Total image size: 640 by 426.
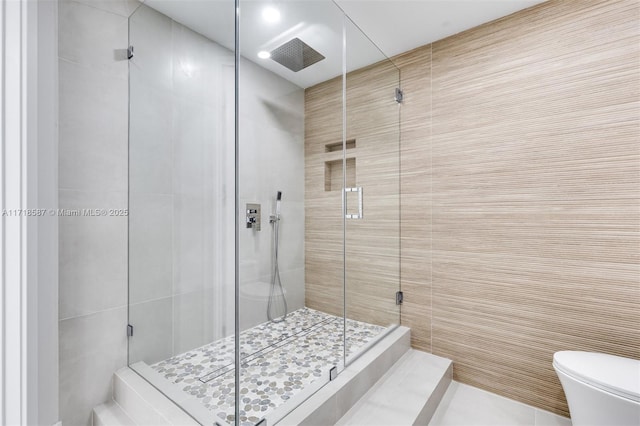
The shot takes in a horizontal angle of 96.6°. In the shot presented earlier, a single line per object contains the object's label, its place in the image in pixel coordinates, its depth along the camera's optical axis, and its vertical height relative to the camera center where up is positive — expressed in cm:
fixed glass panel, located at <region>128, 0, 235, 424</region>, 113 +4
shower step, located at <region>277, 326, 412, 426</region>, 116 -83
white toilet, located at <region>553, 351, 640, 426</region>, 107 -69
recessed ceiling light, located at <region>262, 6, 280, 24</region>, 117 +83
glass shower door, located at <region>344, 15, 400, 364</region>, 168 +12
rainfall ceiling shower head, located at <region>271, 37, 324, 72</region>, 126 +74
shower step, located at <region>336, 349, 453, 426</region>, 132 -95
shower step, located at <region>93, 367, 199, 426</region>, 112 -81
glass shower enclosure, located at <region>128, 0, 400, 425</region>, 112 +5
